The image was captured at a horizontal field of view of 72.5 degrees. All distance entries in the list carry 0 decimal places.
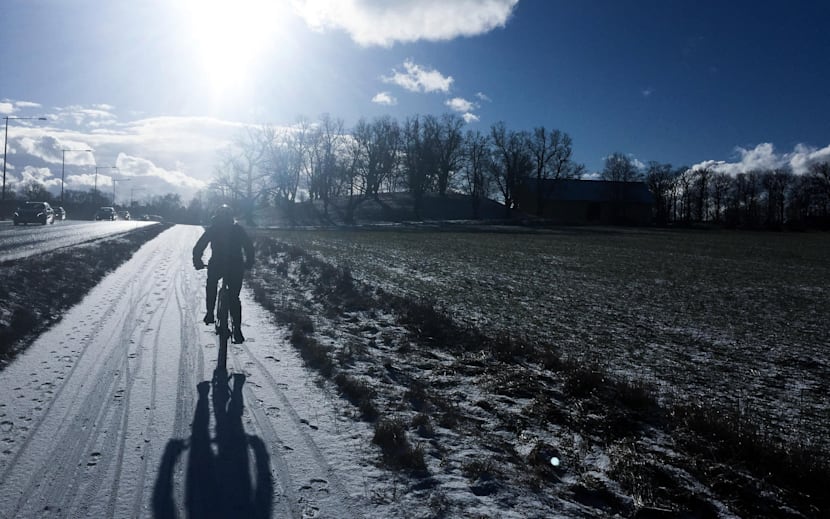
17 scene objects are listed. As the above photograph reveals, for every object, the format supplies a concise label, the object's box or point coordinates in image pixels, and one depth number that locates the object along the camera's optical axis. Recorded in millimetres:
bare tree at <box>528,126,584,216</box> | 104375
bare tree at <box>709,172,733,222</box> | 115688
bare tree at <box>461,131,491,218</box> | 102562
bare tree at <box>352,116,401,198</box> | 95750
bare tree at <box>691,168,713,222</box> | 115625
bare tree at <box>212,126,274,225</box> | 77062
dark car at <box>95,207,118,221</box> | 68569
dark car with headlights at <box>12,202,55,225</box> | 42906
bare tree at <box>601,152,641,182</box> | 114000
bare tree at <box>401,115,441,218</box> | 96875
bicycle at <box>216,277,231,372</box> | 7573
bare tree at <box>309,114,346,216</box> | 92125
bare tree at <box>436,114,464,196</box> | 102319
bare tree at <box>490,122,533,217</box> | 100938
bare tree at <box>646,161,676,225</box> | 117062
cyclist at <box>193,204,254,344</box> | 7617
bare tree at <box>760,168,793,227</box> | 111562
